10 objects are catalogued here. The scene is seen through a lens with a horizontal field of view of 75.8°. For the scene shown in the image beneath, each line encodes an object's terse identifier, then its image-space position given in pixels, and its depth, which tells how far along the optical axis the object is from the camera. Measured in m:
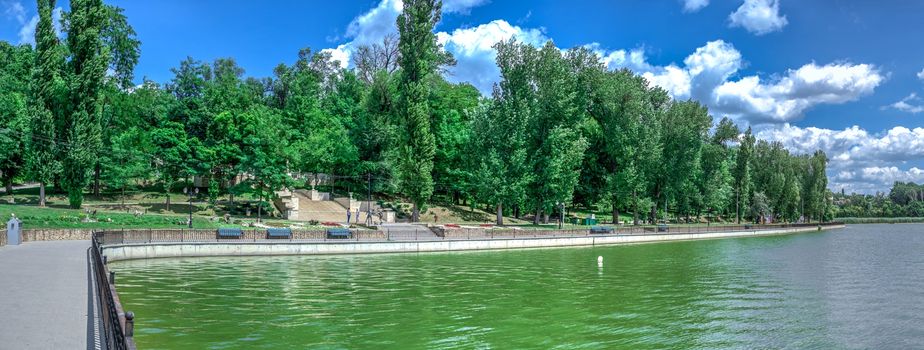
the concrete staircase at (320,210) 58.12
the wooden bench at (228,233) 37.70
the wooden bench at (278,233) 39.28
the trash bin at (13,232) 30.14
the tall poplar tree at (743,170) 96.31
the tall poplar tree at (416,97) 59.47
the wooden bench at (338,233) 41.59
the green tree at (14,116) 57.91
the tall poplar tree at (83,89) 48.03
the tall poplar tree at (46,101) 48.59
